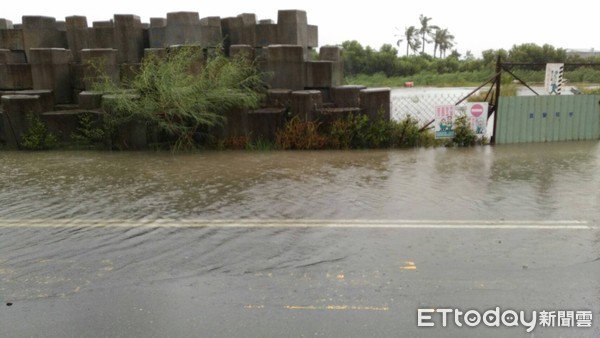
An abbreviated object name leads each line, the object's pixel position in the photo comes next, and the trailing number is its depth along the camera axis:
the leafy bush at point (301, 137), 11.29
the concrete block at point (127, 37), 12.59
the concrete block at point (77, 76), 12.25
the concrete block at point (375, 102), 11.73
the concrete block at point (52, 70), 12.11
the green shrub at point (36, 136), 11.39
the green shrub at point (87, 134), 11.40
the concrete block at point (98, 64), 11.73
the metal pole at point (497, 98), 11.26
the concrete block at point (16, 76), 12.34
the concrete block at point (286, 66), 11.84
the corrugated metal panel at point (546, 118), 11.82
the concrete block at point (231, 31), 12.80
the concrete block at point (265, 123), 11.55
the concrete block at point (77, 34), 12.77
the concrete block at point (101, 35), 12.63
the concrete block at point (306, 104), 11.38
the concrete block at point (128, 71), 11.70
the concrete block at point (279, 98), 11.65
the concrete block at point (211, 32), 12.51
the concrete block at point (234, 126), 11.50
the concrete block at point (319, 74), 12.02
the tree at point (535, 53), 27.21
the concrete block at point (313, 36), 13.27
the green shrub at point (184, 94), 10.62
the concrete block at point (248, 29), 12.73
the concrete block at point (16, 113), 11.40
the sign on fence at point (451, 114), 11.59
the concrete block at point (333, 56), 13.00
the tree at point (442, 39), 76.19
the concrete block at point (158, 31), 12.59
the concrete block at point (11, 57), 12.69
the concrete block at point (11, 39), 12.88
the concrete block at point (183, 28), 12.26
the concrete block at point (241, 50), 11.80
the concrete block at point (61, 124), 11.63
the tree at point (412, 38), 73.00
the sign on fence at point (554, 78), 11.99
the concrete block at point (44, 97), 11.69
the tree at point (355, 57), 37.67
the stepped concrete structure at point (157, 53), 11.58
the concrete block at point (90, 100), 11.57
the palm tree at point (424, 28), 76.19
